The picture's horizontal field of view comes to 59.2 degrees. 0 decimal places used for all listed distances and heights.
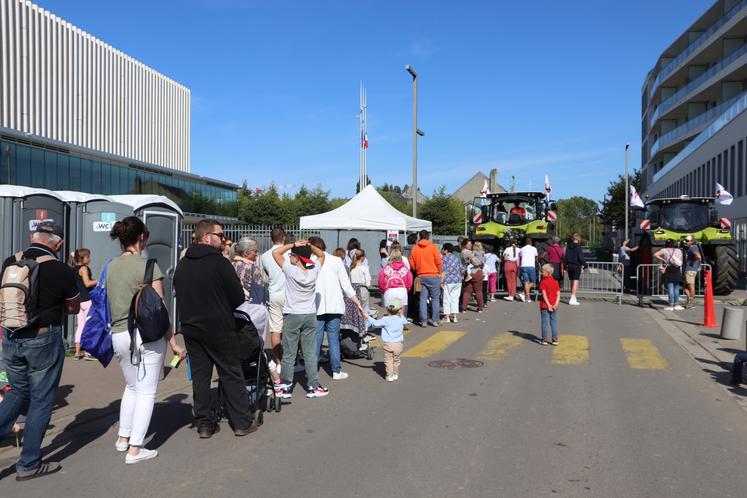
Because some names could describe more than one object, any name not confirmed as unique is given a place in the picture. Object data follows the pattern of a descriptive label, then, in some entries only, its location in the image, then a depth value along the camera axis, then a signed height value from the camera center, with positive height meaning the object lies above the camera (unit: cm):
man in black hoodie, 559 -70
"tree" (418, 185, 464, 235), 5075 +241
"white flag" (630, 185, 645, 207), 2059 +150
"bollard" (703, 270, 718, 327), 1289 -126
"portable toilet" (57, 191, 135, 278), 1029 +27
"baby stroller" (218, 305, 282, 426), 603 -127
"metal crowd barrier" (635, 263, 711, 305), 1761 -96
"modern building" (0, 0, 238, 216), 3943 +1167
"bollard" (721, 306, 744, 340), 1118 -130
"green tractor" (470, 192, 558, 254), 2041 +92
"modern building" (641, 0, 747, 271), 3496 +1081
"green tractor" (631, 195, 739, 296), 1794 +43
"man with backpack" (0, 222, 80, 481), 486 -75
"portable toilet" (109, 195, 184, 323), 1096 +23
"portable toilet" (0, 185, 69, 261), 939 +40
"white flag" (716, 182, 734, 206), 2078 +157
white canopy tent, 1856 +71
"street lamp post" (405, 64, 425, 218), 2431 +427
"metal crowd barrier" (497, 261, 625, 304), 1942 -113
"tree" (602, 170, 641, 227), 6956 +448
